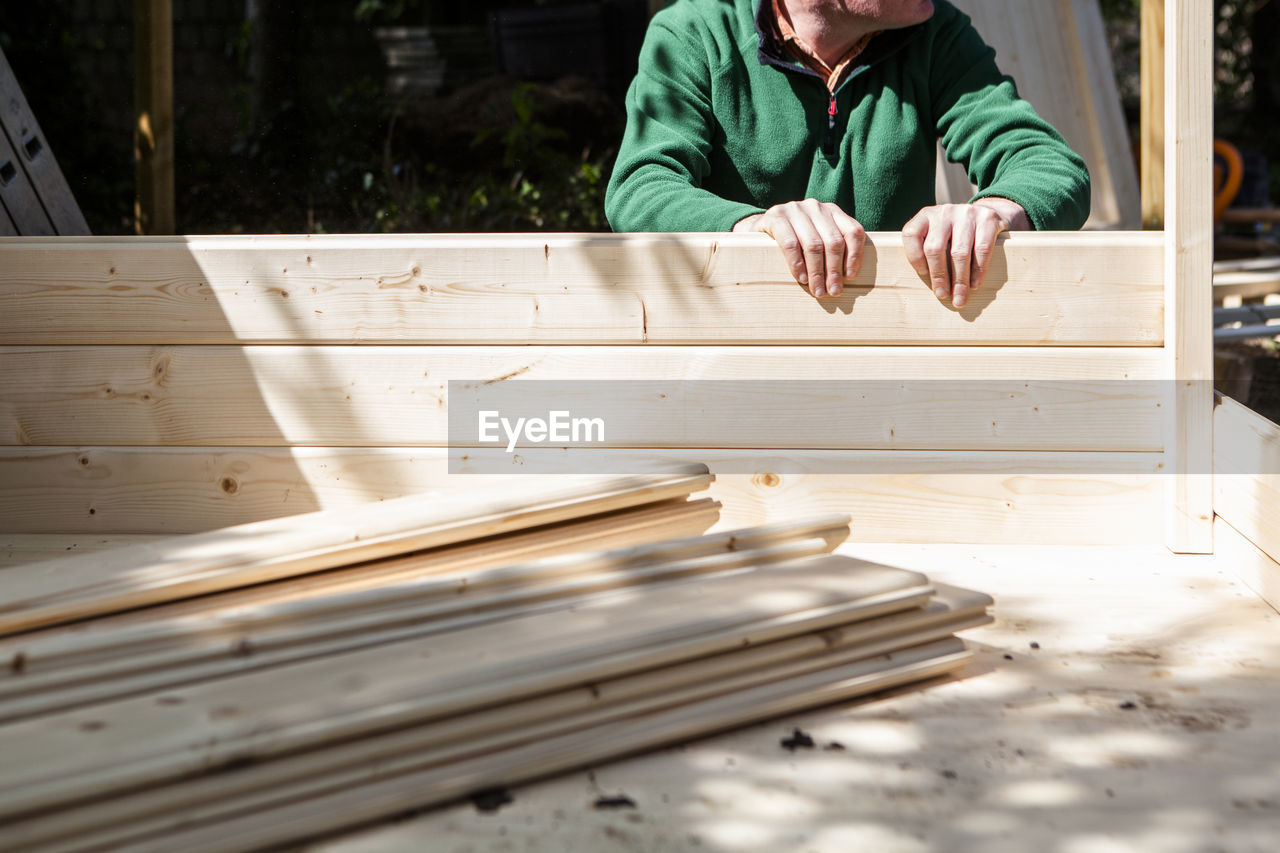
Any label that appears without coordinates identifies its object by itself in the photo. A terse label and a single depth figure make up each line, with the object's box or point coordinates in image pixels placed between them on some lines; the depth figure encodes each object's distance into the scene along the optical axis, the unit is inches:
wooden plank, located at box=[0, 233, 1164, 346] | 66.7
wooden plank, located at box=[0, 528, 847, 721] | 38.7
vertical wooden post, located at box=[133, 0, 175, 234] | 103.8
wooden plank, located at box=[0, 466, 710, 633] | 46.3
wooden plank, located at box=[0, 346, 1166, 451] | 67.5
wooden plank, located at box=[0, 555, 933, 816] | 33.3
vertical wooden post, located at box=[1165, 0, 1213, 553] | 66.1
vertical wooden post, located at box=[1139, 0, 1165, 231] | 83.8
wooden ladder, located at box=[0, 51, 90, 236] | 86.0
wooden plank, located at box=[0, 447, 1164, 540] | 68.4
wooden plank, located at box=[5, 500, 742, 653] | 41.6
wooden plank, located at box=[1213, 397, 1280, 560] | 57.2
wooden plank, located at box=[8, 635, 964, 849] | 32.3
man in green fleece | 83.9
